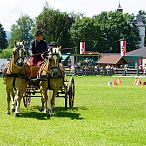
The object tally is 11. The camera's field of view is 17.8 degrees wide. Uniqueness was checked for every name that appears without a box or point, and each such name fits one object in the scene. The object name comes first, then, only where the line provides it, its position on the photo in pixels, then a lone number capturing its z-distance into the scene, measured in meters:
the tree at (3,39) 130.48
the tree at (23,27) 133.62
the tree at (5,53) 97.14
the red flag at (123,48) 64.20
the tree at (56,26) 95.69
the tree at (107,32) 94.94
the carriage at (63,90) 15.49
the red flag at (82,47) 72.06
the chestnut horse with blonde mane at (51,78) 13.77
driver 15.31
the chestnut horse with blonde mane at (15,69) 13.47
